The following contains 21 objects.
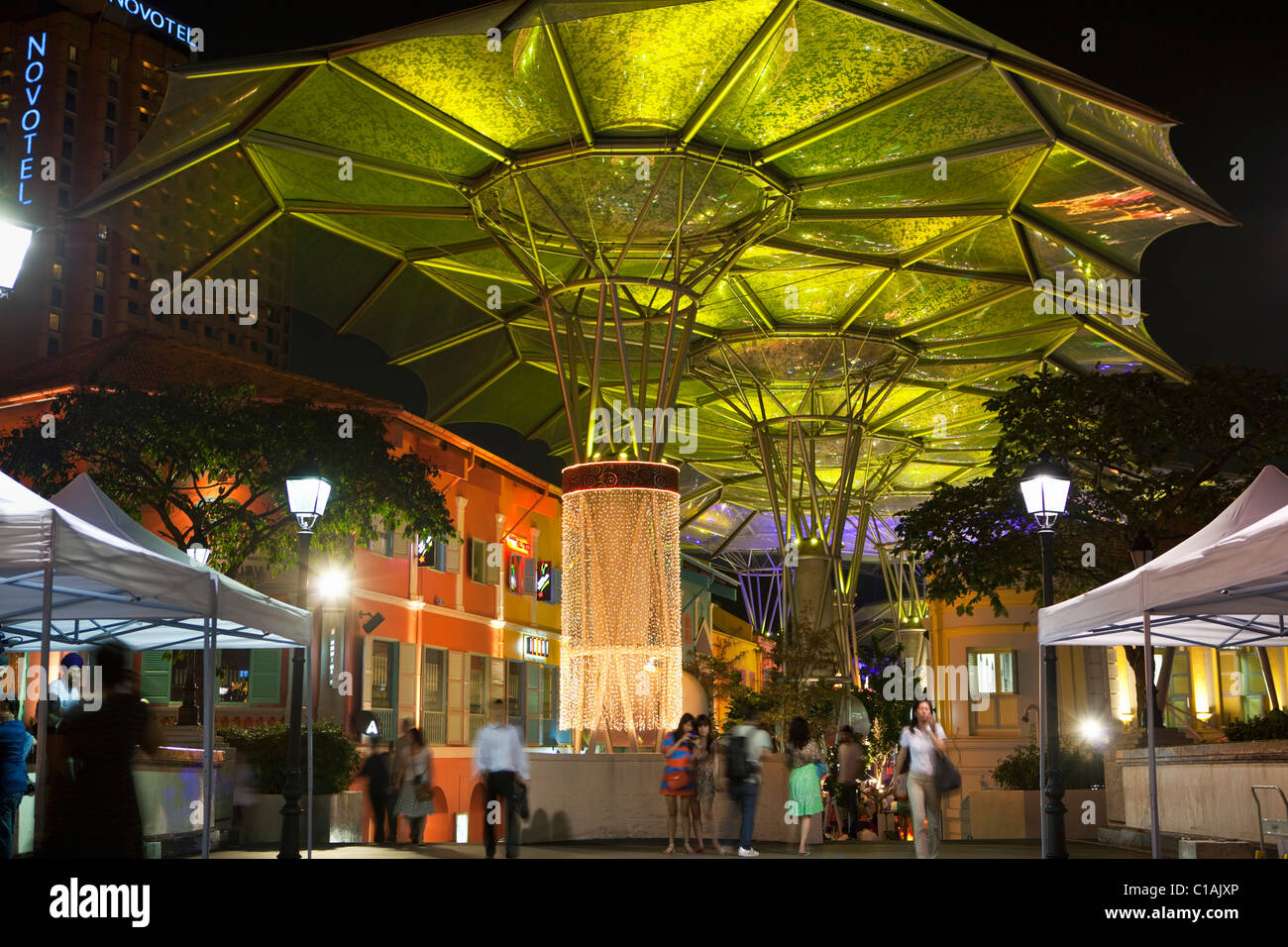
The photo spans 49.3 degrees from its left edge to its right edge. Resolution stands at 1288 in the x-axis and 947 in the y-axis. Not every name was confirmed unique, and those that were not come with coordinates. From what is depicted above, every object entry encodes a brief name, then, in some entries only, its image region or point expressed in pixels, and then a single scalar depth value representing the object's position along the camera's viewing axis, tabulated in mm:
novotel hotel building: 105312
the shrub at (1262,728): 17250
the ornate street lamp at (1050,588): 14289
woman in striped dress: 18266
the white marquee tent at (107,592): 9828
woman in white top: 14508
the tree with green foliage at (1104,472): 23734
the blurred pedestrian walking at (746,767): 17094
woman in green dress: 18234
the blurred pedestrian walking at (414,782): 21203
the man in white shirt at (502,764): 15766
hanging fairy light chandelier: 22453
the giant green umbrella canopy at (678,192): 21562
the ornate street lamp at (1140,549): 22156
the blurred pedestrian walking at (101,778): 8453
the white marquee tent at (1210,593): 10336
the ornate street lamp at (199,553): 22312
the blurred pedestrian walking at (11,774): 10844
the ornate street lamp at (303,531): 15383
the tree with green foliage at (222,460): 25891
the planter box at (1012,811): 25719
